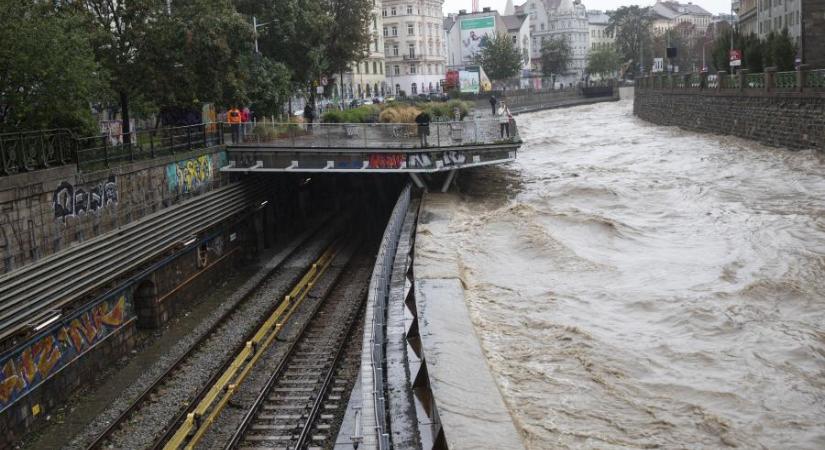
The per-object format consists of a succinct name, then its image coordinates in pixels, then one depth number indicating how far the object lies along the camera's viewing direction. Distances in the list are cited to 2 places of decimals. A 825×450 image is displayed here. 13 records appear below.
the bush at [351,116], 45.09
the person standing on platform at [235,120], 34.84
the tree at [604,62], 164.25
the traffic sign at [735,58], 56.66
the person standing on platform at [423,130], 33.69
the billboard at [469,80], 87.50
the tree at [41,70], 22.94
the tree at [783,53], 49.31
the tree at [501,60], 125.12
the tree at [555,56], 165.99
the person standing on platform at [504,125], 36.31
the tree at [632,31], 165.75
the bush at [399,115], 45.06
